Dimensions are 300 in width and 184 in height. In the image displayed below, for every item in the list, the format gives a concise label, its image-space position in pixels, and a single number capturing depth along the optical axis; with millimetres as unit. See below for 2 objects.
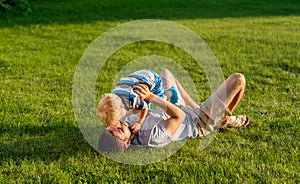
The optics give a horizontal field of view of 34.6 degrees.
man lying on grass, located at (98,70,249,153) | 3654
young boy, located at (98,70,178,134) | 3500
